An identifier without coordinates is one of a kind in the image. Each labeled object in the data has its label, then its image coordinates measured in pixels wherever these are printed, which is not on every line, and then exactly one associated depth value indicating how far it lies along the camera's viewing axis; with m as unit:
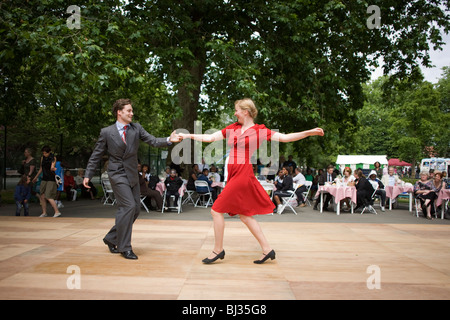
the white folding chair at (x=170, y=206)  10.98
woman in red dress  4.59
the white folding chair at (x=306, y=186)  14.15
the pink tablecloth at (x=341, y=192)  11.58
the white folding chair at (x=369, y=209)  12.00
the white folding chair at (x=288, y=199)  11.36
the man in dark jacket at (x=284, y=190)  11.52
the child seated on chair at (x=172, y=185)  11.29
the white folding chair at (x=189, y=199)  11.92
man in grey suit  4.95
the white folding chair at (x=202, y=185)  12.41
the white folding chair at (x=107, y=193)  12.60
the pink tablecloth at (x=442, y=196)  10.74
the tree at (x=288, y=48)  11.76
